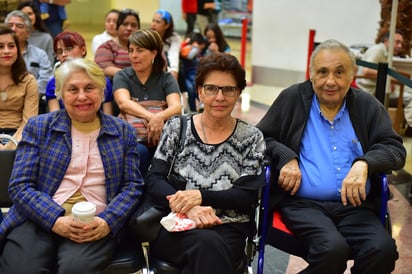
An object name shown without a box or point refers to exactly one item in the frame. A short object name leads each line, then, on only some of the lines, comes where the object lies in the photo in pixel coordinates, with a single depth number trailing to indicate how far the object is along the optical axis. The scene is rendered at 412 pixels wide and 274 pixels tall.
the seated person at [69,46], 3.88
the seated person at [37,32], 5.08
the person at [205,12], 10.66
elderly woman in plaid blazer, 2.24
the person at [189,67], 6.46
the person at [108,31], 5.46
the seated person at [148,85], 3.35
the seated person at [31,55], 4.41
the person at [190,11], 10.29
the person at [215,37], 7.18
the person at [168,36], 5.46
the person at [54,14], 6.05
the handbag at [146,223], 2.30
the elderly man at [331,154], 2.45
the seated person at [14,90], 3.50
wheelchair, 2.47
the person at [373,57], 5.53
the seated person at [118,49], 4.29
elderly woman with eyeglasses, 2.32
